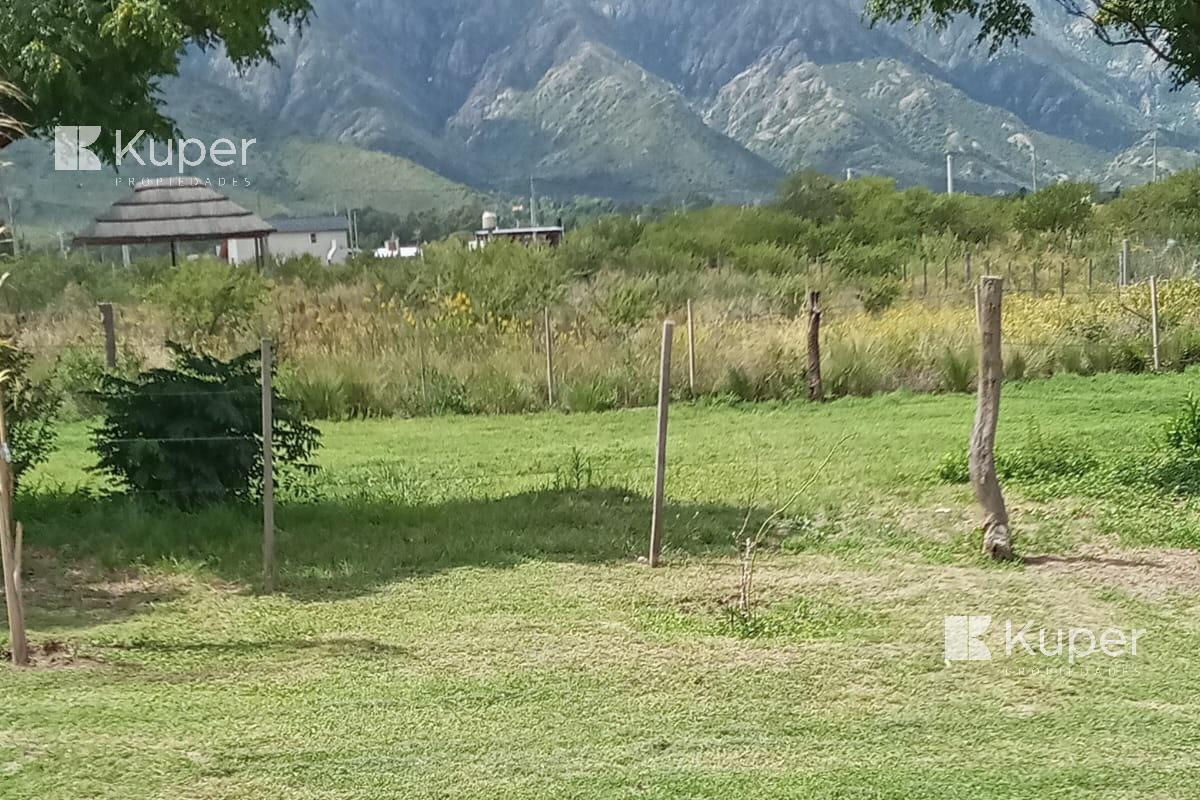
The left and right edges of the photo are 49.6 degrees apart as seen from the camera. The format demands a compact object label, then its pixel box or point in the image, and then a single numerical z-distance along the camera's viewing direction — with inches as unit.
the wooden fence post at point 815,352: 625.9
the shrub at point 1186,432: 424.8
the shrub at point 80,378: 637.9
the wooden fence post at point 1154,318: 673.6
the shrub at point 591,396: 633.6
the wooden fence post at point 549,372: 645.9
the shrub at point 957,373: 656.4
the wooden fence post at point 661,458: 318.3
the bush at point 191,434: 376.2
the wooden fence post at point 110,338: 629.9
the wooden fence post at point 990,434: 316.2
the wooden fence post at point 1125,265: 994.7
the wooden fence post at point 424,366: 649.0
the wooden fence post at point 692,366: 641.0
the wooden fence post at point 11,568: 230.1
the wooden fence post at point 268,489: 303.7
